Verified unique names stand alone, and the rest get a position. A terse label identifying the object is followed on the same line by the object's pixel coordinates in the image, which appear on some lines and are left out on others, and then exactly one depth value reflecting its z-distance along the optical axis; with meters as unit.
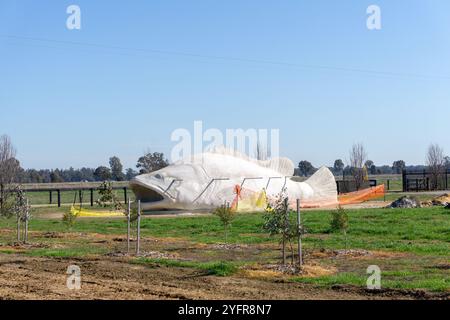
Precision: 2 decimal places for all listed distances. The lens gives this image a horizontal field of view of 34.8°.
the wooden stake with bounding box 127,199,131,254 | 21.61
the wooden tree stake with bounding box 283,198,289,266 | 16.30
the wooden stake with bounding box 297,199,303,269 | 15.91
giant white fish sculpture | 44.00
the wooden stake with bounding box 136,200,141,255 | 19.78
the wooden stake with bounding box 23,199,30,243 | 24.42
